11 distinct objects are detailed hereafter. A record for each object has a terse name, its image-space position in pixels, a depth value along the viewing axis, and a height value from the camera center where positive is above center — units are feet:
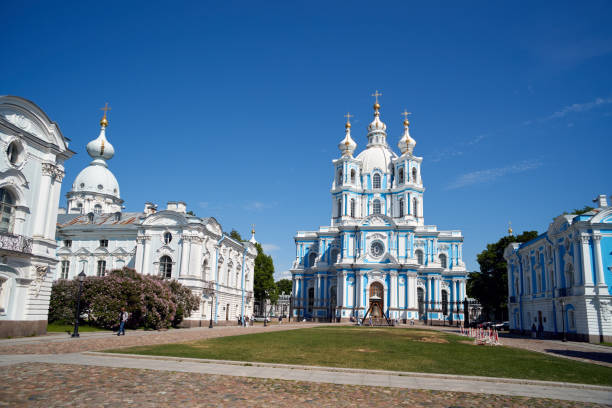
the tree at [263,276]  234.99 +10.99
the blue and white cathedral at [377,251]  197.36 +23.46
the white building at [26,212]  71.82 +12.52
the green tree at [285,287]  360.07 +8.65
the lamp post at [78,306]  76.55 -2.50
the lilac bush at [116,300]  99.40 -1.58
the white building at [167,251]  130.41 +12.62
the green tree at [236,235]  221.46 +29.17
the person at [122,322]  84.05 -5.18
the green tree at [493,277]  201.26 +12.09
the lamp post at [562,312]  109.48 -1.05
